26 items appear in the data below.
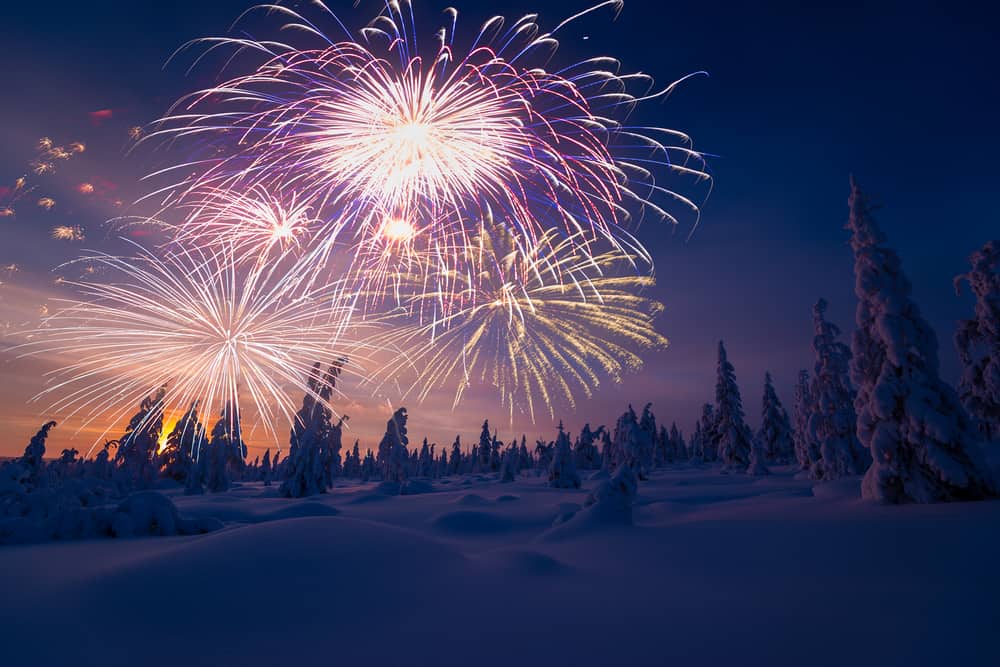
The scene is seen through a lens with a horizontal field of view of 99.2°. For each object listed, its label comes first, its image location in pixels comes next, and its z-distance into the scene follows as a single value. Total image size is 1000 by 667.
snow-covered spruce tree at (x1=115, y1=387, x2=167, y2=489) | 56.88
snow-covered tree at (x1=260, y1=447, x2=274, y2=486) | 100.78
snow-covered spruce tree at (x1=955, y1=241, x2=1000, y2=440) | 24.27
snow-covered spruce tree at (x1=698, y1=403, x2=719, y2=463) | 88.05
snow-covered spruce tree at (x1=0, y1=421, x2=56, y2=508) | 15.41
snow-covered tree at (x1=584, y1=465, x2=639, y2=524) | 14.91
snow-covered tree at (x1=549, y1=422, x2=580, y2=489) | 40.78
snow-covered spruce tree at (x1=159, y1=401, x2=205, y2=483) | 60.16
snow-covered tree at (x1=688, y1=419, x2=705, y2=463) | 105.54
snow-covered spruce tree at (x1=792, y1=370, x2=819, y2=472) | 40.22
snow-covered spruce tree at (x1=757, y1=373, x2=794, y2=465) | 59.88
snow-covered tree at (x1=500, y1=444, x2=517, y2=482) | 58.84
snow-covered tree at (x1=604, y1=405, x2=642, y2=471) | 49.81
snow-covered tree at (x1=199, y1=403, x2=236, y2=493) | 51.81
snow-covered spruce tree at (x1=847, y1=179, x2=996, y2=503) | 12.09
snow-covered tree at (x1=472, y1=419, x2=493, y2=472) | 120.38
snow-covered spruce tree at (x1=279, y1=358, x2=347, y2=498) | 38.59
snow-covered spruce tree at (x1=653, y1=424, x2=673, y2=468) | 94.72
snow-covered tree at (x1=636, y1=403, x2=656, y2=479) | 47.90
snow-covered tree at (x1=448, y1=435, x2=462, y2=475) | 133.38
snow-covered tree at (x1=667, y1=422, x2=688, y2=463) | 117.40
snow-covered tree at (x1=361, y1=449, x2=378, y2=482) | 129.75
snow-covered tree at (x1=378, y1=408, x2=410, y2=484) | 65.25
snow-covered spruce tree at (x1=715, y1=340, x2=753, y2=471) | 53.97
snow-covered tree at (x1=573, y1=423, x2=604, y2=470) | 89.23
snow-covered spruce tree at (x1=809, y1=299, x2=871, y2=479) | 29.95
